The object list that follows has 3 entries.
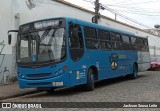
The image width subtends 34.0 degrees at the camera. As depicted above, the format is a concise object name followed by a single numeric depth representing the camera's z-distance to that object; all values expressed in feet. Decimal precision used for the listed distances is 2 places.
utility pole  67.15
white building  45.10
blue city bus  32.36
